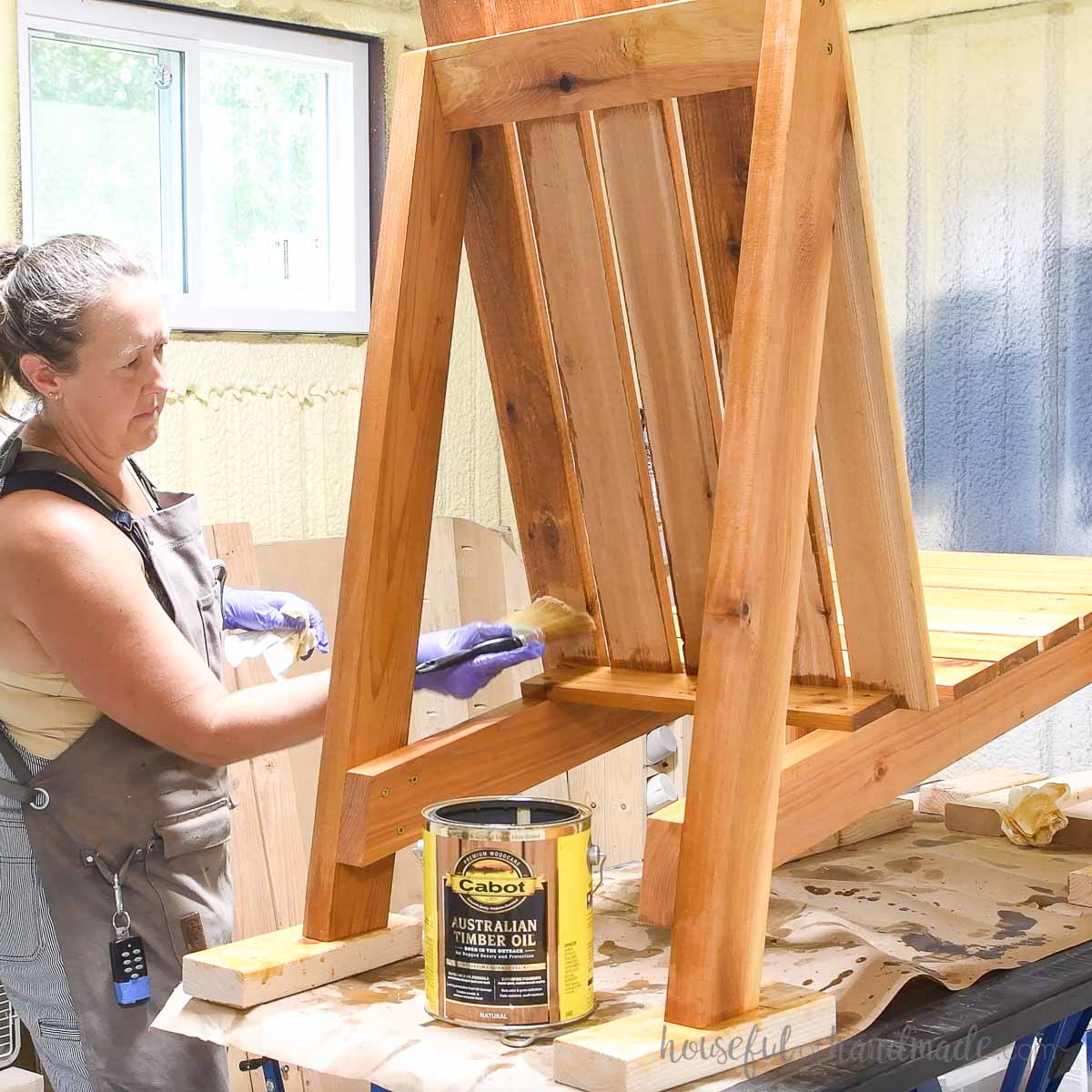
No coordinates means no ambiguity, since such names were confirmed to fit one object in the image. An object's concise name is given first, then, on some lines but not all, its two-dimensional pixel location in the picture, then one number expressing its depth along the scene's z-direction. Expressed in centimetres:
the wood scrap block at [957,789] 366
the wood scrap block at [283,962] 273
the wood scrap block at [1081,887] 312
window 503
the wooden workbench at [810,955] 261
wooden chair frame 262
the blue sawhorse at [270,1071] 295
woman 322
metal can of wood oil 260
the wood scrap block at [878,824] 346
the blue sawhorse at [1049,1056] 314
